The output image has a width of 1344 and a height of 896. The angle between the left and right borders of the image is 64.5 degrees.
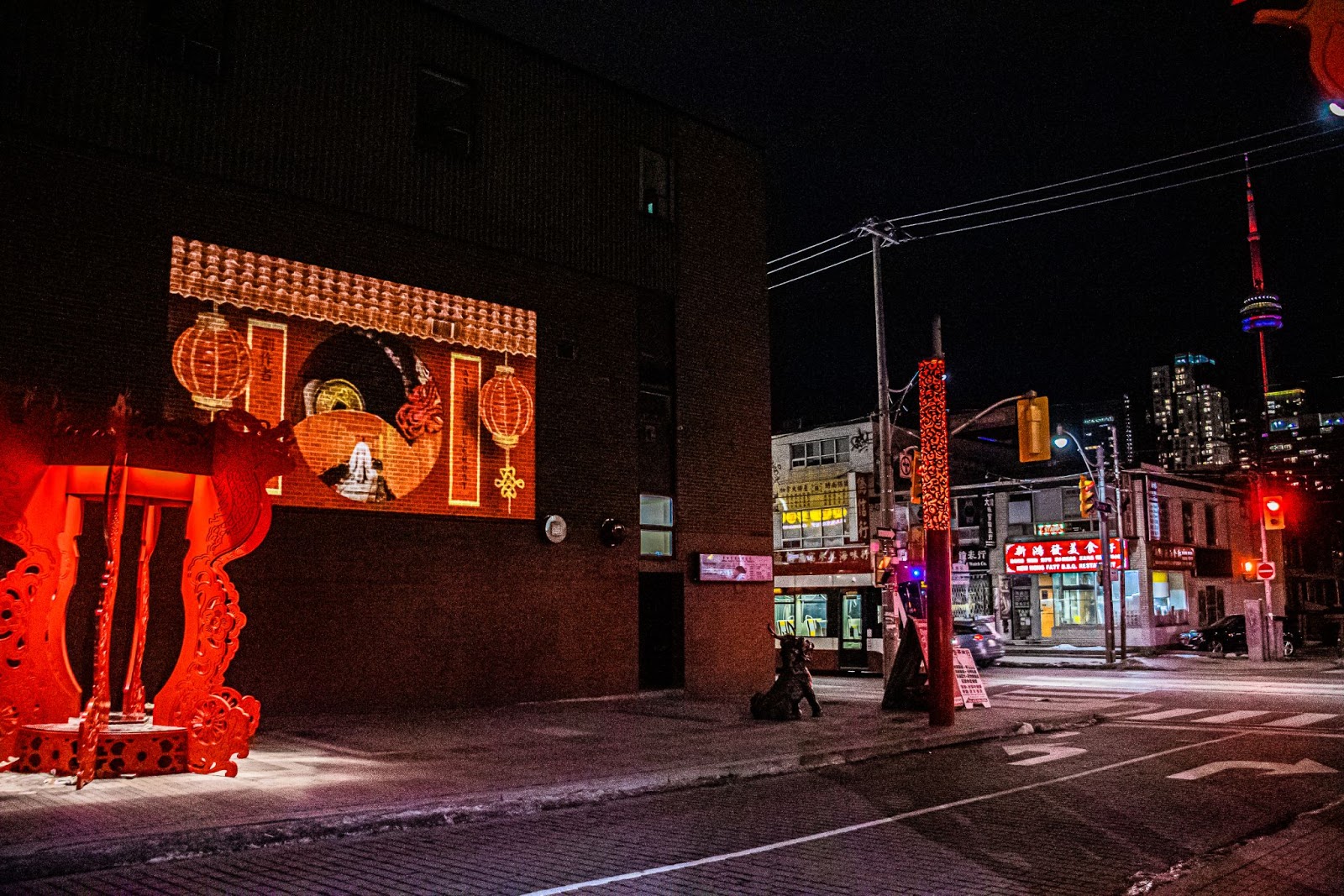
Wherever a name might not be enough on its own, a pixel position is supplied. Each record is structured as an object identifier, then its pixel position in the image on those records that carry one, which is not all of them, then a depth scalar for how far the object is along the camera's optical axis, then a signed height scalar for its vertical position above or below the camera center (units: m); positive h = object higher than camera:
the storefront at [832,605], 30.28 -0.67
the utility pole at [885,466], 21.69 +2.39
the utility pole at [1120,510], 35.25 +2.37
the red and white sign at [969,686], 19.49 -1.92
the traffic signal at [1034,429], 18.17 +2.60
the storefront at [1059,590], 47.56 -0.42
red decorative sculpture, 10.73 +0.00
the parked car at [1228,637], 39.97 -2.09
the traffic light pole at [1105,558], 33.28 +0.75
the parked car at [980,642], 32.56 -1.84
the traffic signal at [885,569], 21.12 +0.25
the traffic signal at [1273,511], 35.16 +2.31
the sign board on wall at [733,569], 22.75 +0.31
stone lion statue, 17.17 -1.72
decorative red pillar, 16.44 +0.25
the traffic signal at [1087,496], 32.38 +2.56
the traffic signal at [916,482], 19.09 +1.80
